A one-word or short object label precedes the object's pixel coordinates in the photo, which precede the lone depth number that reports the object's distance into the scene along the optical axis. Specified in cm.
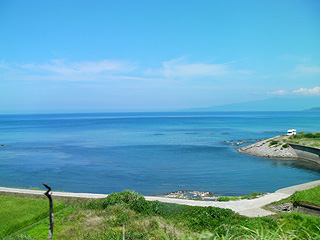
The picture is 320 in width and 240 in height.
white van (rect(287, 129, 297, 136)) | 5962
